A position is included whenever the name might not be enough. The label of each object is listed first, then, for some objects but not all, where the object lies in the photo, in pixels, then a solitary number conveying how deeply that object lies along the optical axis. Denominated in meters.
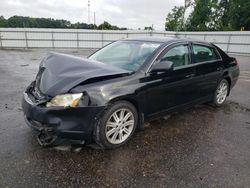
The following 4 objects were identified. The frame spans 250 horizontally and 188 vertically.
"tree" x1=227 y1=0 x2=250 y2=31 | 39.58
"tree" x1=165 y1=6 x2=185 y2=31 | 50.54
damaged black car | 2.71
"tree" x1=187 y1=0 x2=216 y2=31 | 46.22
